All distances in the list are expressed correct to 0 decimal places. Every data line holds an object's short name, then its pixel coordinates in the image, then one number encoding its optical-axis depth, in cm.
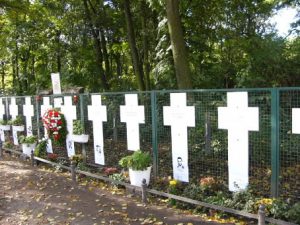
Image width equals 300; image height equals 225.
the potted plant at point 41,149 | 786
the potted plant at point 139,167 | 499
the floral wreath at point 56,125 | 708
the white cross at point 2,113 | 1009
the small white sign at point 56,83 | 793
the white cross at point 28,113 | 844
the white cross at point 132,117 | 539
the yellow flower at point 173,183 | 482
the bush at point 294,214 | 355
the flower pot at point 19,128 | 902
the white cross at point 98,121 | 612
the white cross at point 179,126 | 472
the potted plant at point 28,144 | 817
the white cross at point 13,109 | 922
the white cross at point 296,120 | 366
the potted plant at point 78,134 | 662
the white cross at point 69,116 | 694
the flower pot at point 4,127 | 961
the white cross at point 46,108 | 770
